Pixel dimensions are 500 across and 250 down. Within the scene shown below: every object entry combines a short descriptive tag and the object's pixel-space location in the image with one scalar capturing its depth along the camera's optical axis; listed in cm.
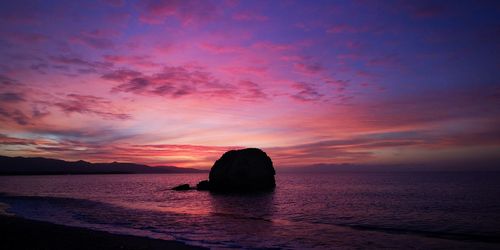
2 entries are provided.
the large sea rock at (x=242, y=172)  8225
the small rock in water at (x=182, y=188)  9324
